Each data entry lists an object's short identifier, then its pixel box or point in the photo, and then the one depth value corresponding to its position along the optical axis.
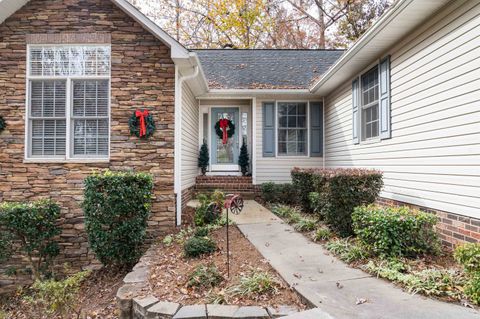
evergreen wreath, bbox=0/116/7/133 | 6.05
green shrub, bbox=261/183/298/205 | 8.95
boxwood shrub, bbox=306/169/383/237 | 5.16
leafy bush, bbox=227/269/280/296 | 3.24
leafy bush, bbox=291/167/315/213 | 7.36
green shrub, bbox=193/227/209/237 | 5.30
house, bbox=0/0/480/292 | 4.43
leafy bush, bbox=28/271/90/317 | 3.38
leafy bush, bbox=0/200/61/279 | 5.31
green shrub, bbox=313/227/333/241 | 5.30
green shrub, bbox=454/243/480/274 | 3.03
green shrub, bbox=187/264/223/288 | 3.49
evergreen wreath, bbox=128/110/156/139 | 6.01
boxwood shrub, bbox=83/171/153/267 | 4.84
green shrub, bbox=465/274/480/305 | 2.86
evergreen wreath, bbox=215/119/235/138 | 10.21
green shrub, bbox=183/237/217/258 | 4.52
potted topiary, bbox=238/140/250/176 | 9.91
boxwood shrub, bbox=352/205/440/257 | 3.98
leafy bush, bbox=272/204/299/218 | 7.34
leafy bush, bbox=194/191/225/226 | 6.34
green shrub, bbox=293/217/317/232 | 5.94
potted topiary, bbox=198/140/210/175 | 9.78
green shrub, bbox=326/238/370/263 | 4.20
